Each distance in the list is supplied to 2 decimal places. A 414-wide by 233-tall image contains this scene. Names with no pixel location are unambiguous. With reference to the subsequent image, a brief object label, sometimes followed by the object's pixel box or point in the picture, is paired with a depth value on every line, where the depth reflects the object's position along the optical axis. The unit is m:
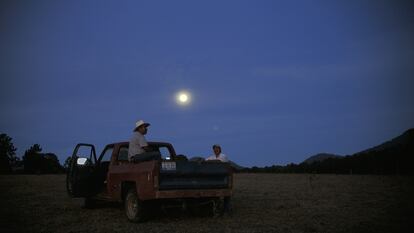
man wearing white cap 8.24
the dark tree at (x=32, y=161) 76.50
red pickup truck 7.32
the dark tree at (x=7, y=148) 89.38
